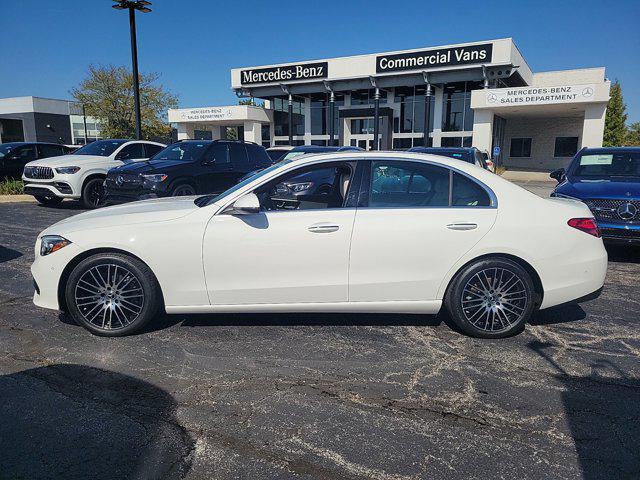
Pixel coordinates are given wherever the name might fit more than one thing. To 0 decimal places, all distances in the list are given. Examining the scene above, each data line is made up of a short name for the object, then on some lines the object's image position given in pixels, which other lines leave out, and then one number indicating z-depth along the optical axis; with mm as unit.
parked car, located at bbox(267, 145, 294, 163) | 16328
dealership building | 29938
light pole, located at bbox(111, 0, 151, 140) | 16516
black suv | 9398
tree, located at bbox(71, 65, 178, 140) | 41906
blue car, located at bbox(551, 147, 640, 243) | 6664
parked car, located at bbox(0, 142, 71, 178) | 15633
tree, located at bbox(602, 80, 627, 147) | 50250
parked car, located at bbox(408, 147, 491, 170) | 10318
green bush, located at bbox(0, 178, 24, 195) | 15250
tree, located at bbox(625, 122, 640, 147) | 61375
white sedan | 3934
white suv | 11617
